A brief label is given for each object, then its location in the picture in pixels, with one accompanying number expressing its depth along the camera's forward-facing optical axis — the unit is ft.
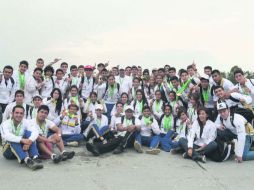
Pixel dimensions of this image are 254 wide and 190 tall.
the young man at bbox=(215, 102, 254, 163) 24.90
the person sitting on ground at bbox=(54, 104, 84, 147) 29.96
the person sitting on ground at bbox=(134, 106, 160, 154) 29.63
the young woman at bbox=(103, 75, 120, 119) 35.88
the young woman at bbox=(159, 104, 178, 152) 29.71
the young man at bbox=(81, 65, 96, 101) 35.83
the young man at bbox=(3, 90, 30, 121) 28.14
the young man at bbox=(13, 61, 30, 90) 31.96
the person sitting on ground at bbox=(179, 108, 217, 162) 25.61
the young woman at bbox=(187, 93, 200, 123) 31.96
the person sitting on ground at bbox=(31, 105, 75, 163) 24.32
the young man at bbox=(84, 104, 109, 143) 29.63
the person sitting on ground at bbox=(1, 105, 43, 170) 22.59
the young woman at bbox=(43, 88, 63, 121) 31.28
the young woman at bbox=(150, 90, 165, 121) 33.63
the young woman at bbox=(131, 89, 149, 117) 33.68
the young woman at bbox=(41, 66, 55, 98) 33.65
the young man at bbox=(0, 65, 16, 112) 31.01
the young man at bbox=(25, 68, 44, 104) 32.42
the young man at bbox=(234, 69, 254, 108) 28.96
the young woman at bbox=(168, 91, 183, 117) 33.68
